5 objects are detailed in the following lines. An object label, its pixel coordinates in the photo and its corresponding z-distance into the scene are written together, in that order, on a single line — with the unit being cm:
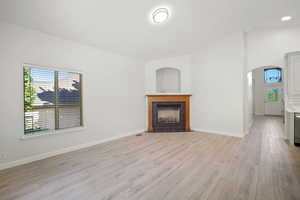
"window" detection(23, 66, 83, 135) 290
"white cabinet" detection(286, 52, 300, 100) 382
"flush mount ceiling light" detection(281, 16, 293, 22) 366
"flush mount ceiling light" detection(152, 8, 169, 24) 315
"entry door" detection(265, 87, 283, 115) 883
